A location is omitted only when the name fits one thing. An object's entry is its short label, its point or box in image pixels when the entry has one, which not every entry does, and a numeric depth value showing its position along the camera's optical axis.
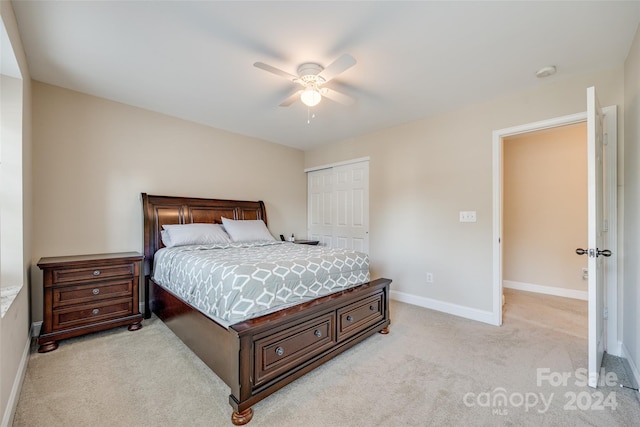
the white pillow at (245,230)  3.56
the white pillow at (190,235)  3.11
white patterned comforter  1.80
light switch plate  3.15
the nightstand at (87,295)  2.36
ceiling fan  1.94
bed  1.61
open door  1.81
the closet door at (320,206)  4.83
